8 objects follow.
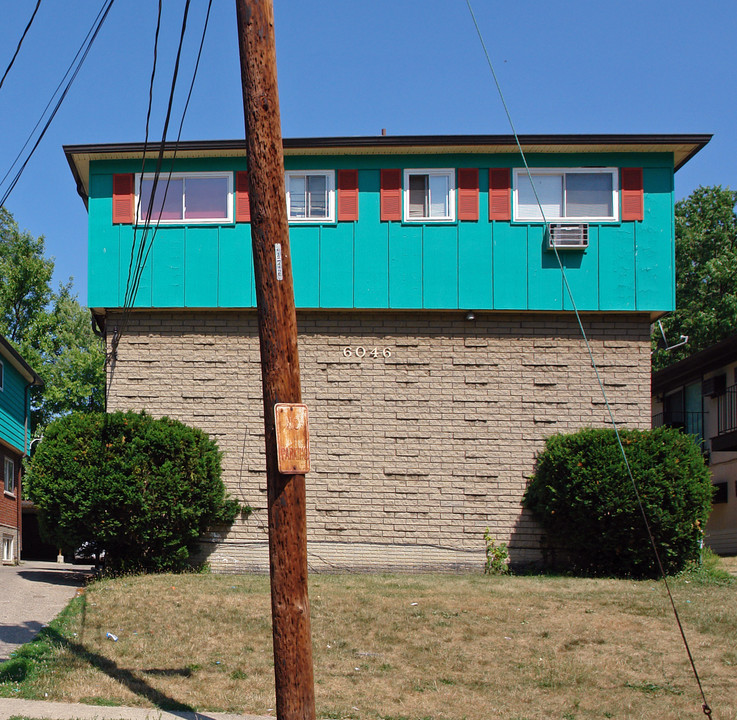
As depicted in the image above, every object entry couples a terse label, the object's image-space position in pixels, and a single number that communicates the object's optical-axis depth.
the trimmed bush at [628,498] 13.44
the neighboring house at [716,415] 24.73
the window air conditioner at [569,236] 15.40
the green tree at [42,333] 37.34
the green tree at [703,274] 34.91
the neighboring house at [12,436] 23.53
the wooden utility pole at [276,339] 6.90
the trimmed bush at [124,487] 13.45
